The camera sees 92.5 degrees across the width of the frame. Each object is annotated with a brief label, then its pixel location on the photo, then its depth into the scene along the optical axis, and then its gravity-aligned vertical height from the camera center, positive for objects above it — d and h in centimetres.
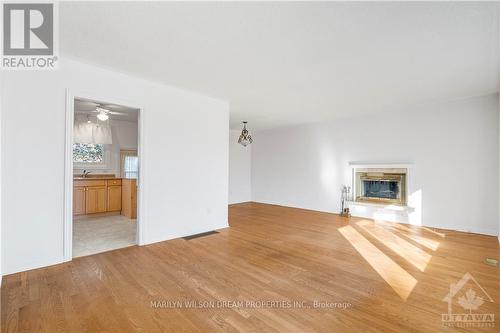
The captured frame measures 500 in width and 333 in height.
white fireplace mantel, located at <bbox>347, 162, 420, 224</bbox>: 523 -94
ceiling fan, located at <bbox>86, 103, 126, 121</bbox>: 514 +132
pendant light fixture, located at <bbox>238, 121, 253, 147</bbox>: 617 +76
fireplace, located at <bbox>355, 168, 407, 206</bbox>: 542 -43
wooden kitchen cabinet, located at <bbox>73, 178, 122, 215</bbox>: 546 -70
